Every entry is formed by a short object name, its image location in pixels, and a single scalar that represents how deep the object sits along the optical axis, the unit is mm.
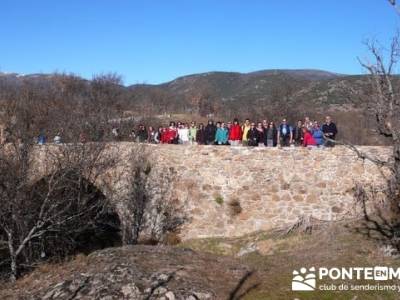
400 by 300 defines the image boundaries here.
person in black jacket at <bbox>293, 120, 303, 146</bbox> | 22266
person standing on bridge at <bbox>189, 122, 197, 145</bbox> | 24359
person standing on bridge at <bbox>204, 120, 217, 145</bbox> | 23469
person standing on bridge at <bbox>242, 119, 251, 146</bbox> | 22909
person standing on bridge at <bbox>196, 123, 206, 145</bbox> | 23625
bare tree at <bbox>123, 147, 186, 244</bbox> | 22734
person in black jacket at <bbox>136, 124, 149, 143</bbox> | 23716
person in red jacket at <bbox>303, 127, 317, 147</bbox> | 21625
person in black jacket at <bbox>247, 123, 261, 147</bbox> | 22297
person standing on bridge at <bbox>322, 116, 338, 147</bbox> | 20422
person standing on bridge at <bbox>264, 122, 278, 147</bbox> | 22172
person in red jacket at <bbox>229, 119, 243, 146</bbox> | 22844
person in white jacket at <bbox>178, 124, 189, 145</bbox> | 24647
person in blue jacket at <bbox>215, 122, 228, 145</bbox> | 23125
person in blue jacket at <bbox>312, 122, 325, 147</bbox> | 21594
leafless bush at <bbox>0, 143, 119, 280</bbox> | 17703
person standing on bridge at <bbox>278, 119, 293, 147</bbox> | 22125
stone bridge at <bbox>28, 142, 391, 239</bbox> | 21203
